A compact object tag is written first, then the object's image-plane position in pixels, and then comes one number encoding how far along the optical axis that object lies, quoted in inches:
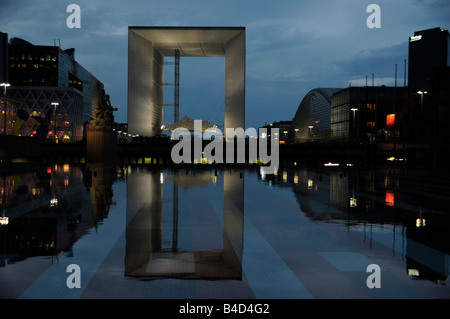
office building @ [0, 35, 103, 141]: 5723.4
